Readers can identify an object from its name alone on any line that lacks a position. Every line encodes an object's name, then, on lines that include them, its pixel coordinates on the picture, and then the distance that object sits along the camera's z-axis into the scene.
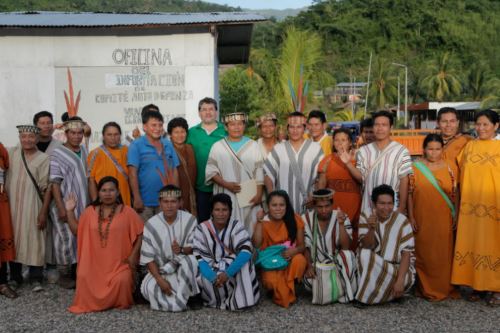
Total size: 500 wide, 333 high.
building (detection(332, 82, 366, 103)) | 56.07
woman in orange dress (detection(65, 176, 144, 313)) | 4.89
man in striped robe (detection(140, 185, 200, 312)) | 4.88
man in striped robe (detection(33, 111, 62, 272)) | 5.62
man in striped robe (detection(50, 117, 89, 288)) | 5.51
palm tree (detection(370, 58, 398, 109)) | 54.72
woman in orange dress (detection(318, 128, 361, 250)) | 5.52
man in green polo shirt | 5.97
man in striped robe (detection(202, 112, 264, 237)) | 5.63
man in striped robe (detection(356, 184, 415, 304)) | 4.94
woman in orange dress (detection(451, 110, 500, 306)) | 5.06
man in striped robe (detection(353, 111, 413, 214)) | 5.27
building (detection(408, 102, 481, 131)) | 40.42
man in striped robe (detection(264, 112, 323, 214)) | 5.57
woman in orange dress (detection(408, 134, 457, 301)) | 5.22
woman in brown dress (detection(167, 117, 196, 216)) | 5.83
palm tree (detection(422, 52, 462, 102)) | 54.69
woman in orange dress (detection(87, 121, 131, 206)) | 5.51
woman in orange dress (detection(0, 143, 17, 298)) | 5.38
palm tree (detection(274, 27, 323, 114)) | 11.01
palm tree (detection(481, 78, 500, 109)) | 39.22
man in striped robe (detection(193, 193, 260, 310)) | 4.88
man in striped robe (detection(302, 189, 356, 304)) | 5.04
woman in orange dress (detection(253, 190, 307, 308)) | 5.04
